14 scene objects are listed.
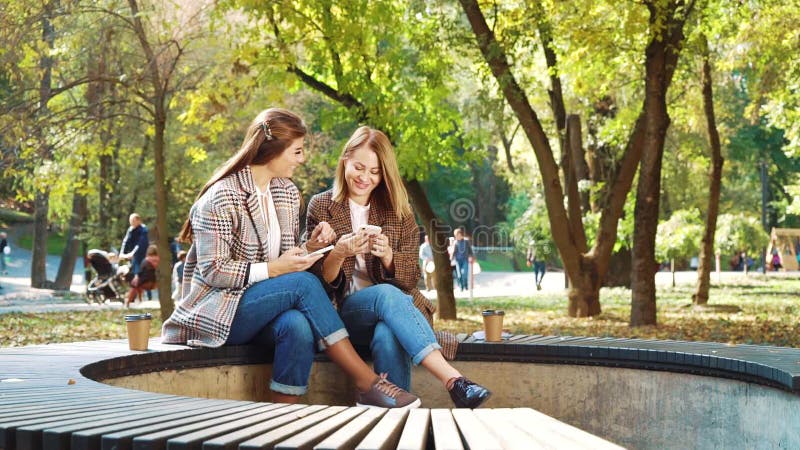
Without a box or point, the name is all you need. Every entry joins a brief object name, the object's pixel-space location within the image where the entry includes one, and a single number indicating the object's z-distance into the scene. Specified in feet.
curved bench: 10.95
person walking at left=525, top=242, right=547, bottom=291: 107.29
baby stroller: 75.15
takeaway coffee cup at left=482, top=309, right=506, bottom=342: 20.85
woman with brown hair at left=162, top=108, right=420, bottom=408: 18.38
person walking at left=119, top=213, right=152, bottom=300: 76.74
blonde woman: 18.34
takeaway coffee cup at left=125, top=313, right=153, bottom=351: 19.17
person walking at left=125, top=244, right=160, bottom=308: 76.38
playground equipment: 152.97
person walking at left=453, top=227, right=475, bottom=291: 99.52
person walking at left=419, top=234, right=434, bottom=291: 89.46
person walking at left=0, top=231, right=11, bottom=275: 121.65
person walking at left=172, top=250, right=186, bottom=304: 77.87
